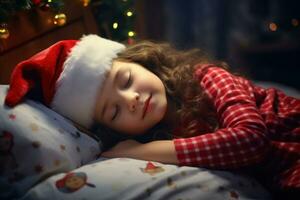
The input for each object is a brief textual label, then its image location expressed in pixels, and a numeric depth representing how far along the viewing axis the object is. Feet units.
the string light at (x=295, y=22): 9.61
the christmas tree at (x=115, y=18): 6.57
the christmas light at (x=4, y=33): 4.43
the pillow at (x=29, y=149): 3.40
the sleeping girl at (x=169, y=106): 3.72
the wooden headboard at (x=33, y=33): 4.92
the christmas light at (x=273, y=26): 9.81
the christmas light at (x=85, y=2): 5.86
